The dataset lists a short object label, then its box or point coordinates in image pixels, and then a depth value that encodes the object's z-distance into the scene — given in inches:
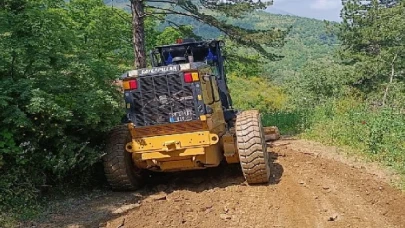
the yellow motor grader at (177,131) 304.0
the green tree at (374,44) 1279.5
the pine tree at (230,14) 580.4
